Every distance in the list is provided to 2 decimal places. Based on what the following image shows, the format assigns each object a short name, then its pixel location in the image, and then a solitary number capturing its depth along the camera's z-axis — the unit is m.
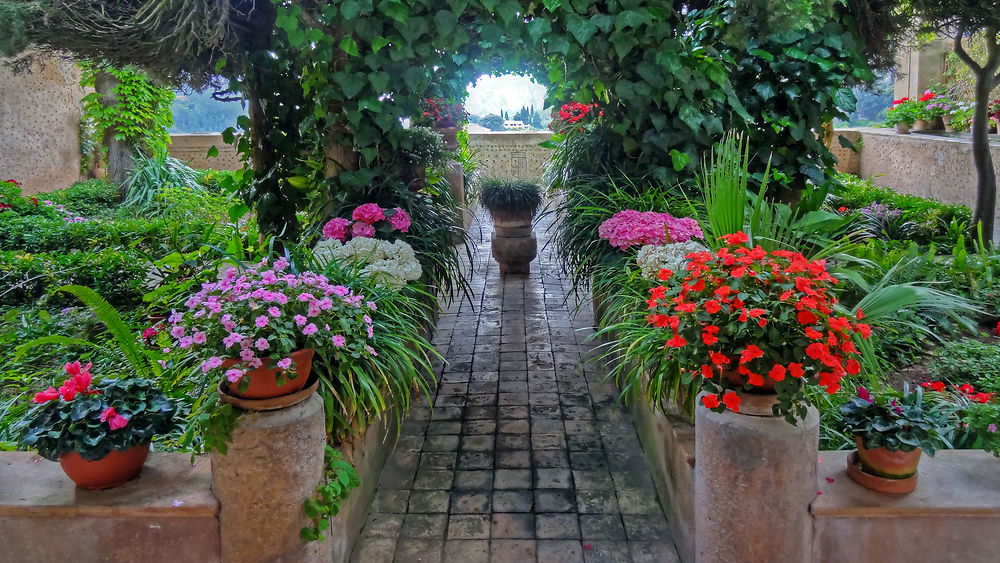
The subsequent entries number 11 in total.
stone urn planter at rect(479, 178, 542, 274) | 5.91
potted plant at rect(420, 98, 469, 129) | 6.09
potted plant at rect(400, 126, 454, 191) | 4.42
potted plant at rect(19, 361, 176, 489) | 2.00
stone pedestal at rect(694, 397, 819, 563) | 1.91
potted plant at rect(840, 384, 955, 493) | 1.98
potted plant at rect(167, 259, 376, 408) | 1.96
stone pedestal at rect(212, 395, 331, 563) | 1.97
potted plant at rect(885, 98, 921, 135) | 8.19
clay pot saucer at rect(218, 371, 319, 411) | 1.99
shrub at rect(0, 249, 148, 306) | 4.77
